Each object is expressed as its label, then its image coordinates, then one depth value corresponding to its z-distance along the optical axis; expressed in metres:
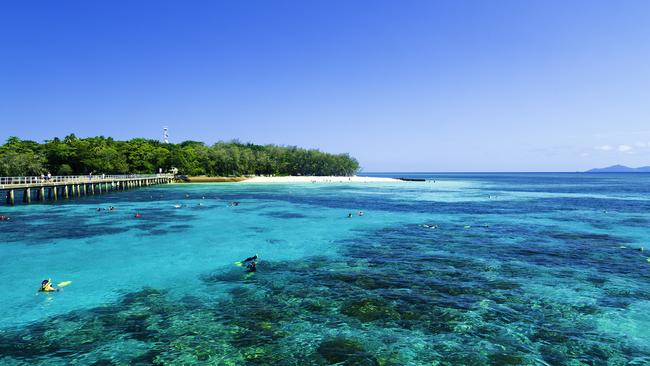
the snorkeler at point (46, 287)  17.69
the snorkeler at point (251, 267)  21.11
